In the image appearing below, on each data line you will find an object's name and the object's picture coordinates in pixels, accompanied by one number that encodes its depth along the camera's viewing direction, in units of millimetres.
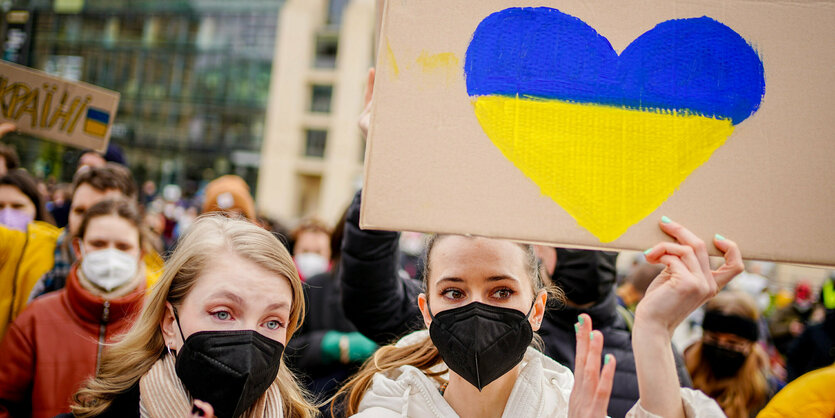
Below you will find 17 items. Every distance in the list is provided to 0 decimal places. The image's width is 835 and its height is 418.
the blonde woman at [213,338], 1614
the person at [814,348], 4083
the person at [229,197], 4273
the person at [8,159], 4000
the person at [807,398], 1824
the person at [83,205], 2980
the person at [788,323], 6656
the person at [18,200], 3488
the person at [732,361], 3170
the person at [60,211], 5133
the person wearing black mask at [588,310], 2471
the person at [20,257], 2934
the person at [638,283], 4555
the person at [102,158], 4297
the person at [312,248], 4508
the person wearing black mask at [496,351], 1457
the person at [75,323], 2361
